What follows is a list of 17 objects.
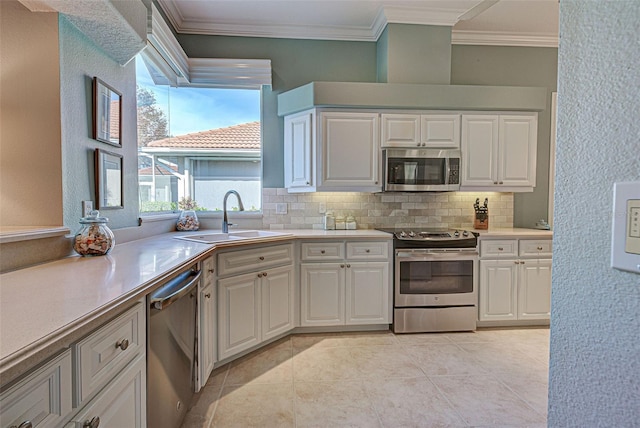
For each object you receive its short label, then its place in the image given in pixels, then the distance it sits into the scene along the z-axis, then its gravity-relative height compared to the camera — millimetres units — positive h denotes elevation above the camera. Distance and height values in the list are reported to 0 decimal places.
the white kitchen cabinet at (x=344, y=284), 3059 -734
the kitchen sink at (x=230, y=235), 2765 -293
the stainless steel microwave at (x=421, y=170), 3295 +319
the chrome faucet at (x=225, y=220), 3020 -171
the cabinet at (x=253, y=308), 2430 -820
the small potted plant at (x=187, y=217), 3215 -153
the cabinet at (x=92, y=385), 742 -488
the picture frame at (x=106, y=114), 2006 +536
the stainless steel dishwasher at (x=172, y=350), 1395 -697
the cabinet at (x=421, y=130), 3287 +701
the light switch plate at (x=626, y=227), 502 -35
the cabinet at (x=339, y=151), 3217 +486
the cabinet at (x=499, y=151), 3377 +517
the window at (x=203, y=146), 3129 +543
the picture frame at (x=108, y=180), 2033 +127
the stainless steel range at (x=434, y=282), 3121 -729
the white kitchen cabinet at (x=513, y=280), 3213 -719
